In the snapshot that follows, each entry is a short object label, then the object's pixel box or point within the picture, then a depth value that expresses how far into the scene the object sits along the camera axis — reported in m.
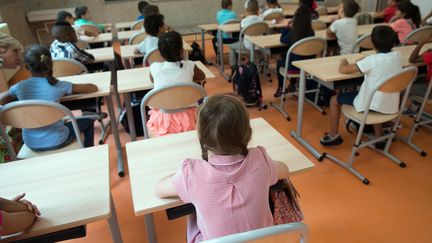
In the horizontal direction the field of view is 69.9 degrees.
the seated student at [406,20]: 3.59
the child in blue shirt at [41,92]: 1.85
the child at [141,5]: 5.09
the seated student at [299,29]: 3.22
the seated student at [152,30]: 3.10
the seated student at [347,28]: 3.35
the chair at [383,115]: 2.04
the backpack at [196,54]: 4.29
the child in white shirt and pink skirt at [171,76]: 2.05
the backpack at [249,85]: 3.55
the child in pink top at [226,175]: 0.94
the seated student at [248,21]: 4.24
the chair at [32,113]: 1.64
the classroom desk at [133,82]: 2.29
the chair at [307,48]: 2.94
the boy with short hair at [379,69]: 2.17
